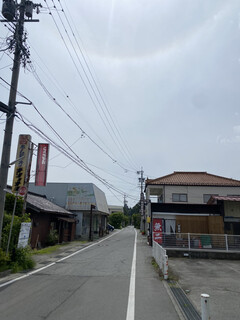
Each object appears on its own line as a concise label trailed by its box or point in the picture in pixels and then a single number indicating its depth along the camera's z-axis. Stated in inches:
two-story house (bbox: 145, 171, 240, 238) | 732.7
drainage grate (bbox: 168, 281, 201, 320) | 198.2
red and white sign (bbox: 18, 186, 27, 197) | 412.2
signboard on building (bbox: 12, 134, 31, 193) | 423.5
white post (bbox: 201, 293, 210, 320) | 140.4
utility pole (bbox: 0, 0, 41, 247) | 359.3
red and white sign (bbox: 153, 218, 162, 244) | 660.1
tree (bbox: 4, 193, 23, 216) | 506.9
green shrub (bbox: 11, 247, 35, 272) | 374.0
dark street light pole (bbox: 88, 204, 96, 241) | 994.2
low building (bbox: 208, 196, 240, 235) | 730.8
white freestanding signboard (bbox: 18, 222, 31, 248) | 390.9
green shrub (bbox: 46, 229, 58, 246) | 752.3
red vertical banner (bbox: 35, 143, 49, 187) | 524.4
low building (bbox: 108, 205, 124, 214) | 3609.7
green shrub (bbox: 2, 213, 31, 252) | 372.2
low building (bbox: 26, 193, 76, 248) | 666.8
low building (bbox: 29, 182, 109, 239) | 1088.2
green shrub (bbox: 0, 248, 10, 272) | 345.7
